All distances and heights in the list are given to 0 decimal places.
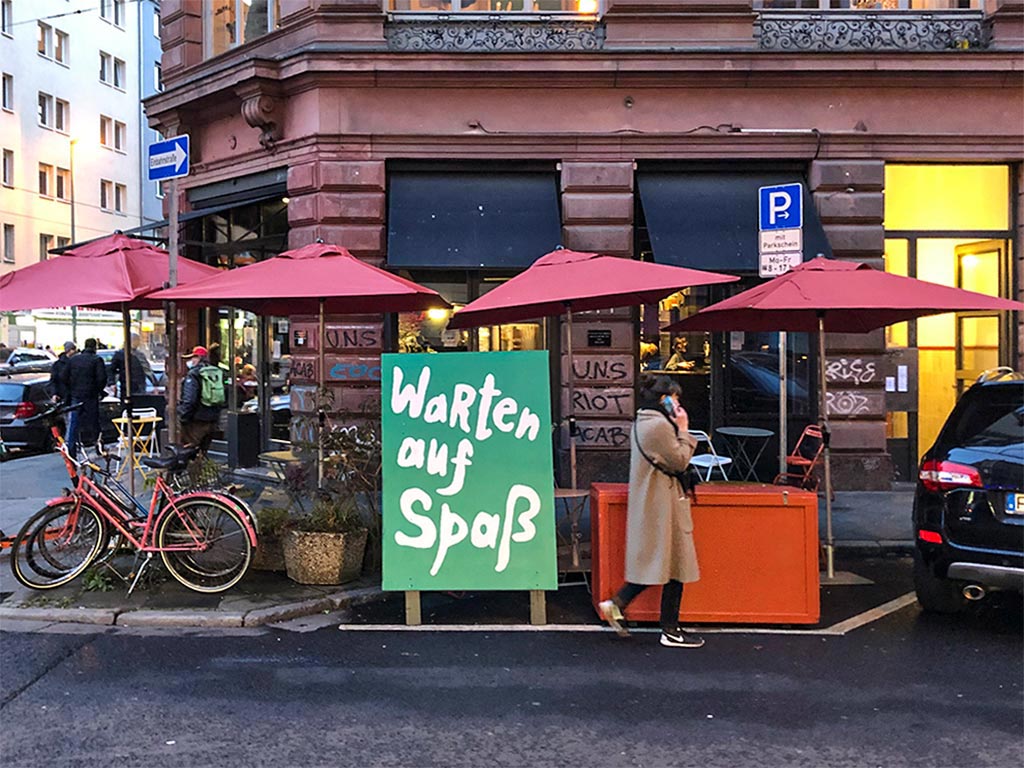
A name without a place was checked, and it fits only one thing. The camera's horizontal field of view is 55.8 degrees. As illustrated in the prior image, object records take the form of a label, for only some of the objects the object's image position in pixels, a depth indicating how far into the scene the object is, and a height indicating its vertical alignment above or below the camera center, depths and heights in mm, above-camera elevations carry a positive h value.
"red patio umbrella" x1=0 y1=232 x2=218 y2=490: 8367 +922
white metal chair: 10352 -923
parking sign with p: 8938 +1574
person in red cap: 11609 -283
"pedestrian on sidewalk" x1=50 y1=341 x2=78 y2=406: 15219 -8
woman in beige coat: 6258 -871
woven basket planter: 7676 -1423
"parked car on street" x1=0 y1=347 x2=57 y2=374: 25753 +681
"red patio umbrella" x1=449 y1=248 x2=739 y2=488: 7785 +775
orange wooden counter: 6719 -1270
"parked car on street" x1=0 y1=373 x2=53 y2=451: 16203 -547
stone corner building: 12164 +2825
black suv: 6160 -828
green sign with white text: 6848 -692
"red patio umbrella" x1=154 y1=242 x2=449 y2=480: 7691 +784
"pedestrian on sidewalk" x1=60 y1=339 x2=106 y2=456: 15021 -75
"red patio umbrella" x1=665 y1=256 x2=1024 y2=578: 7504 +621
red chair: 9578 -907
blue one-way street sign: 8633 +1980
